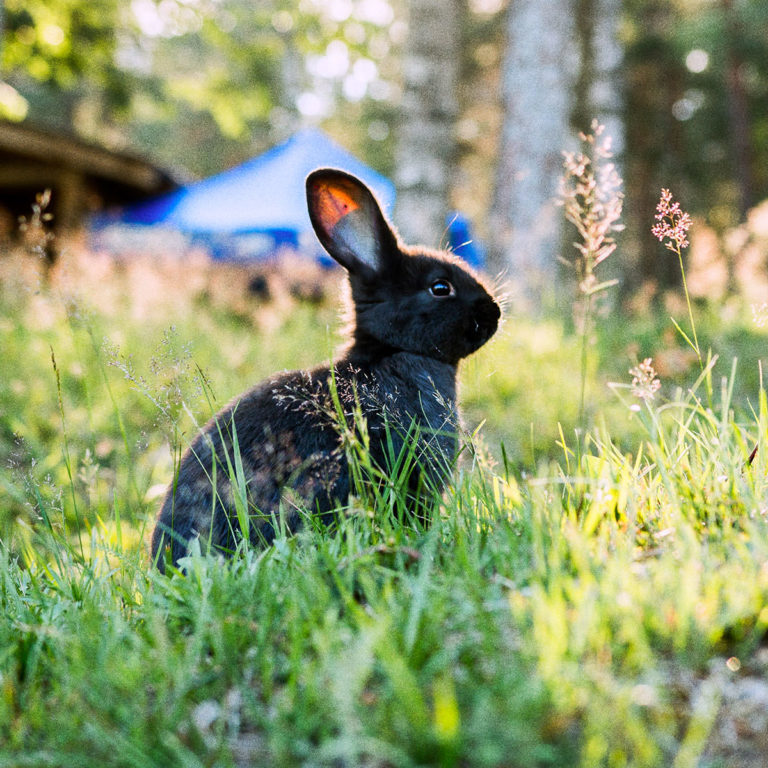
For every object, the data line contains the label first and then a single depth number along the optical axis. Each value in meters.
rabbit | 2.38
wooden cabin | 12.61
